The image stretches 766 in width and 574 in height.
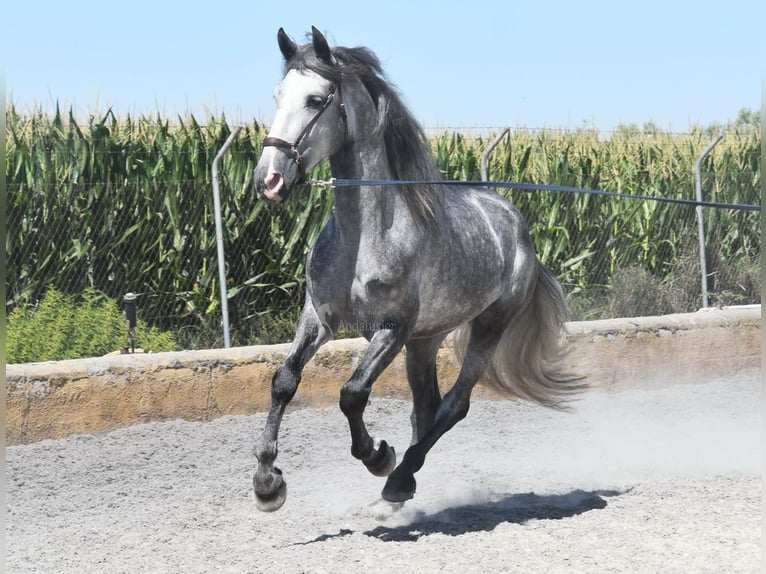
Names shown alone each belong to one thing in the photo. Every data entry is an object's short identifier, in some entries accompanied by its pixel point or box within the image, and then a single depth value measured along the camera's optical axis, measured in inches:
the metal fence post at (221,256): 653.3
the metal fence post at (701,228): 800.3
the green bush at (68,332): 613.3
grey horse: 372.2
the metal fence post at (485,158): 742.5
